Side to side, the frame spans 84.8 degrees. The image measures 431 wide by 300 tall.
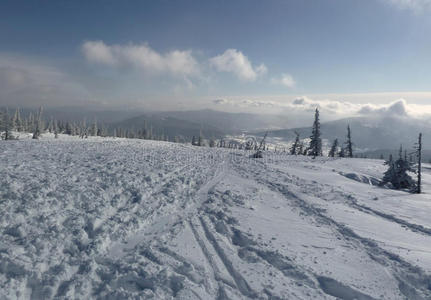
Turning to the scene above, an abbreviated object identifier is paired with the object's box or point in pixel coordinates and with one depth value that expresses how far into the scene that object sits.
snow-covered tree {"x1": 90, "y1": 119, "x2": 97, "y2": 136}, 97.41
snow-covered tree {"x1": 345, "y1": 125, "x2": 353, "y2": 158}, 59.53
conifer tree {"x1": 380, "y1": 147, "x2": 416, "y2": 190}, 23.81
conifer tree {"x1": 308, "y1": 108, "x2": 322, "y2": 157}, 55.69
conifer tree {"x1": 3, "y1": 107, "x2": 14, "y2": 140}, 47.52
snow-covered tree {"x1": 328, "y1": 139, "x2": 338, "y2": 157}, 69.26
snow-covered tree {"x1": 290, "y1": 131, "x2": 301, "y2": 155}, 65.04
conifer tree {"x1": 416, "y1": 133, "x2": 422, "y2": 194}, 21.67
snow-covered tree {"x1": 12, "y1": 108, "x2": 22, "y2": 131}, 82.36
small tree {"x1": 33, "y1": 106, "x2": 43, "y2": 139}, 51.30
